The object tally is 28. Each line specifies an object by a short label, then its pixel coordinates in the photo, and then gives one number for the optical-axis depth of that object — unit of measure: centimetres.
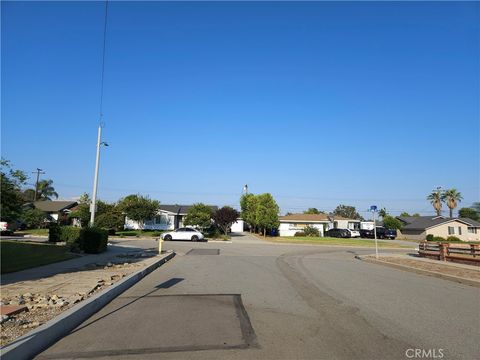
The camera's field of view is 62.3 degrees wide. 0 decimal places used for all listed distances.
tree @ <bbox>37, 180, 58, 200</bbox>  9419
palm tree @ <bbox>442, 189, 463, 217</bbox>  8344
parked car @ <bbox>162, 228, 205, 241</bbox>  4050
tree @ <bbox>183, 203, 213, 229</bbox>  4884
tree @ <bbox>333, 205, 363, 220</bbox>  14850
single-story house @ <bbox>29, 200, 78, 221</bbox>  6594
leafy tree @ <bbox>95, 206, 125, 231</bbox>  4663
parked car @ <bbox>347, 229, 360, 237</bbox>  6217
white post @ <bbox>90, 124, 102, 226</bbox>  2427
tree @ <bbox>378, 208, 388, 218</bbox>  12295
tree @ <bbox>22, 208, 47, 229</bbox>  5051
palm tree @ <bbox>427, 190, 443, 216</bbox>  8484
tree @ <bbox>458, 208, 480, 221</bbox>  10650
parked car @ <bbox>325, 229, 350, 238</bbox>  6138
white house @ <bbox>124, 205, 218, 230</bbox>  6044
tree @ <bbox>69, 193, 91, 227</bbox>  4950
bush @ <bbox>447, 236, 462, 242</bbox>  5321
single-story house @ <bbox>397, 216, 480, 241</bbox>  6284
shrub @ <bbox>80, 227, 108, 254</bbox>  2108
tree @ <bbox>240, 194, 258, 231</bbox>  6197
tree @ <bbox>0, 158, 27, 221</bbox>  1234
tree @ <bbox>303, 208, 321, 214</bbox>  12824
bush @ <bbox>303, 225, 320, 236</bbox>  6247
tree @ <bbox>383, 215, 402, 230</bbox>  7950
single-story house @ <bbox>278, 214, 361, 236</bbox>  6619
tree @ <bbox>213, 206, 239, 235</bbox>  5228
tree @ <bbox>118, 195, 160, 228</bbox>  4825
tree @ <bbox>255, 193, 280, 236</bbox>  5622
